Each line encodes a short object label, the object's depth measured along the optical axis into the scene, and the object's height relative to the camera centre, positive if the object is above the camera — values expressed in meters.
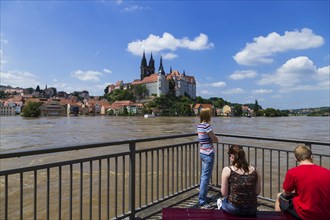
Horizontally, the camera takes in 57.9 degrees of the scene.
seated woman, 3.14 -0.78
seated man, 2.69 -0.70
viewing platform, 3.14 -2.18
